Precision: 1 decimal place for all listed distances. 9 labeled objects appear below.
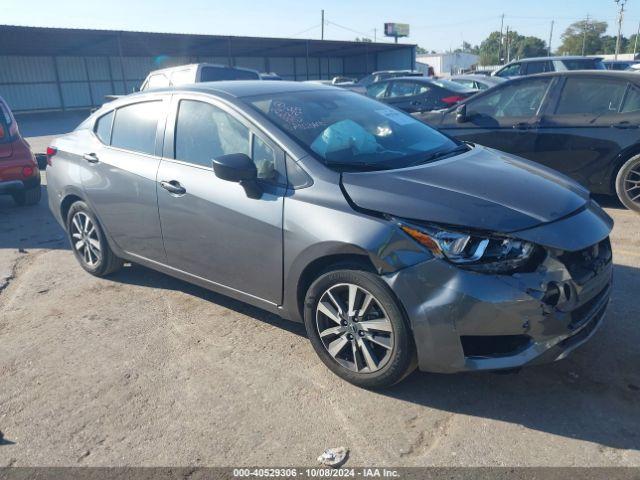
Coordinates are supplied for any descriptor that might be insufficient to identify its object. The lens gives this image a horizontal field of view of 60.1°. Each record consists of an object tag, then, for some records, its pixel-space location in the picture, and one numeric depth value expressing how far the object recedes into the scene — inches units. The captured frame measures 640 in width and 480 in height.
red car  288.0
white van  485.1
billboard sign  2704.2
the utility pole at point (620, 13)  2744.6
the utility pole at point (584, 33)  3306.6
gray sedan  108.1
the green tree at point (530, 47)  3375.7
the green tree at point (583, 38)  3535.9
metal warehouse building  1021.2
